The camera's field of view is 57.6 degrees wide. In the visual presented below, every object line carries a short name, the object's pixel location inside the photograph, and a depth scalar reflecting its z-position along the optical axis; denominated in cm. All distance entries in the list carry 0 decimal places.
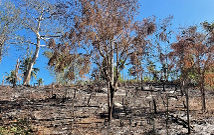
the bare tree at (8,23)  1909
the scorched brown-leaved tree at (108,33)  902
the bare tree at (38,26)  1903
